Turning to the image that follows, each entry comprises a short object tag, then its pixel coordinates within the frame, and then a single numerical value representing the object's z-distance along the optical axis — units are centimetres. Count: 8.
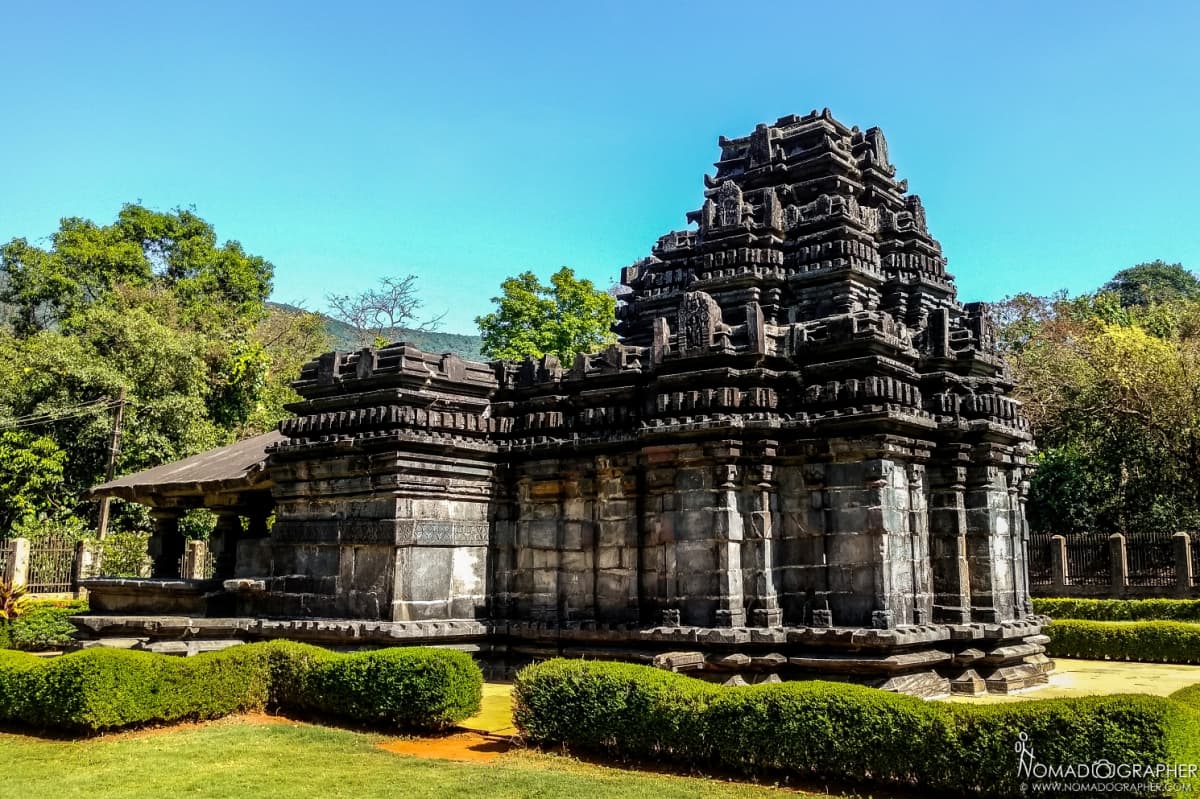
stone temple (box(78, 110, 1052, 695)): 1134
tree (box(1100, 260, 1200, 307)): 5947
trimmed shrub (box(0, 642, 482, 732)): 1008
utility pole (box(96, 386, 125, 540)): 2932
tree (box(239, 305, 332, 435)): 3584
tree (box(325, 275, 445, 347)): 5053
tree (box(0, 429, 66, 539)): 2883
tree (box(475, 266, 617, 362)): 3797
